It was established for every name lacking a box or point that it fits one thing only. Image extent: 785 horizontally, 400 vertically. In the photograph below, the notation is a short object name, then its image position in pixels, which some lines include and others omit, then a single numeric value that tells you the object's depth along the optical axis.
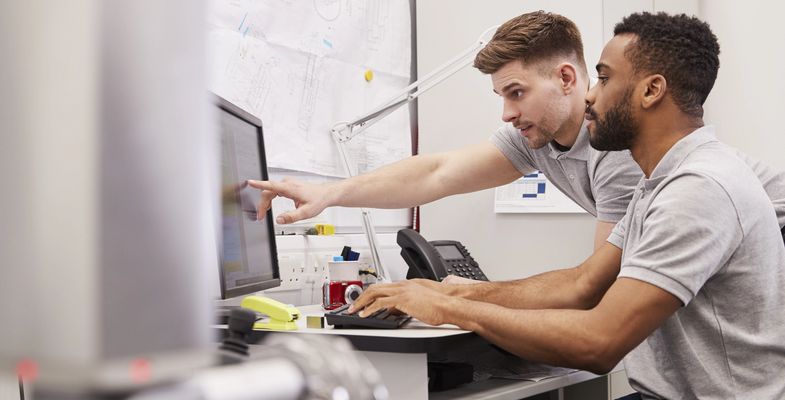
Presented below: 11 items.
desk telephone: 2.04
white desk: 1.25
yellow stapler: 1.46
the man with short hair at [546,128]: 1.78
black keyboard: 1.39
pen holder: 1.91
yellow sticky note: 2.15
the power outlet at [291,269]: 1.99
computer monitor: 1.42
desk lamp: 2.14
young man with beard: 1.21
